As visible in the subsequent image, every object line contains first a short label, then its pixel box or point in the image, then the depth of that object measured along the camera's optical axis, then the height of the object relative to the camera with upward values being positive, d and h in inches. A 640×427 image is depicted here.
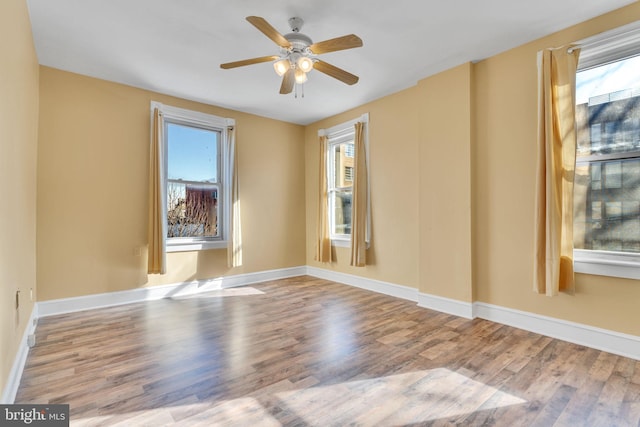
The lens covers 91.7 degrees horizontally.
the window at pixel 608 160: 97.3 +17.1
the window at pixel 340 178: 198.5 +23.6
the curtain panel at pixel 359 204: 177.2 +5.7
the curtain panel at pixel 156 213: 155.4 +1.4
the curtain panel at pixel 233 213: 183.8 +1.2
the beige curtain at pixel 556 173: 102.7 +13.2
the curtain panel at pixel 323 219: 202.8 -3.1
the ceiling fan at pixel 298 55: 92.1 +50.8
